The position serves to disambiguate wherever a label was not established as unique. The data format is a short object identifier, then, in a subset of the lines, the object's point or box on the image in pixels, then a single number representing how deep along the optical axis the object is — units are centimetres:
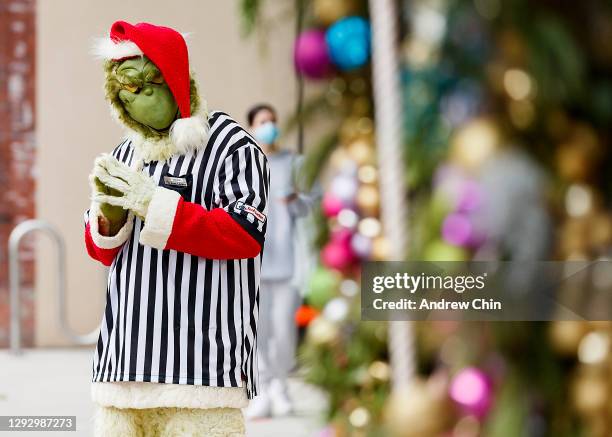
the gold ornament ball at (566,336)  422
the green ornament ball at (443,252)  438
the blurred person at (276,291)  1026
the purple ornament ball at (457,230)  426
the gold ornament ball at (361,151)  490
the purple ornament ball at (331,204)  500
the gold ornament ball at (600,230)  417
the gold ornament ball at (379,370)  494
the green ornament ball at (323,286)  504
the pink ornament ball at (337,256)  500
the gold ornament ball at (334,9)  489
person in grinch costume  631
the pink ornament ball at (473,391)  421
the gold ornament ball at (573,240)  419
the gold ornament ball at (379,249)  493
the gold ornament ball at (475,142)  409
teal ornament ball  486
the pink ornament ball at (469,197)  414
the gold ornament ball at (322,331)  503
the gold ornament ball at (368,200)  496
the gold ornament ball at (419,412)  423
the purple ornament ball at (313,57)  492
